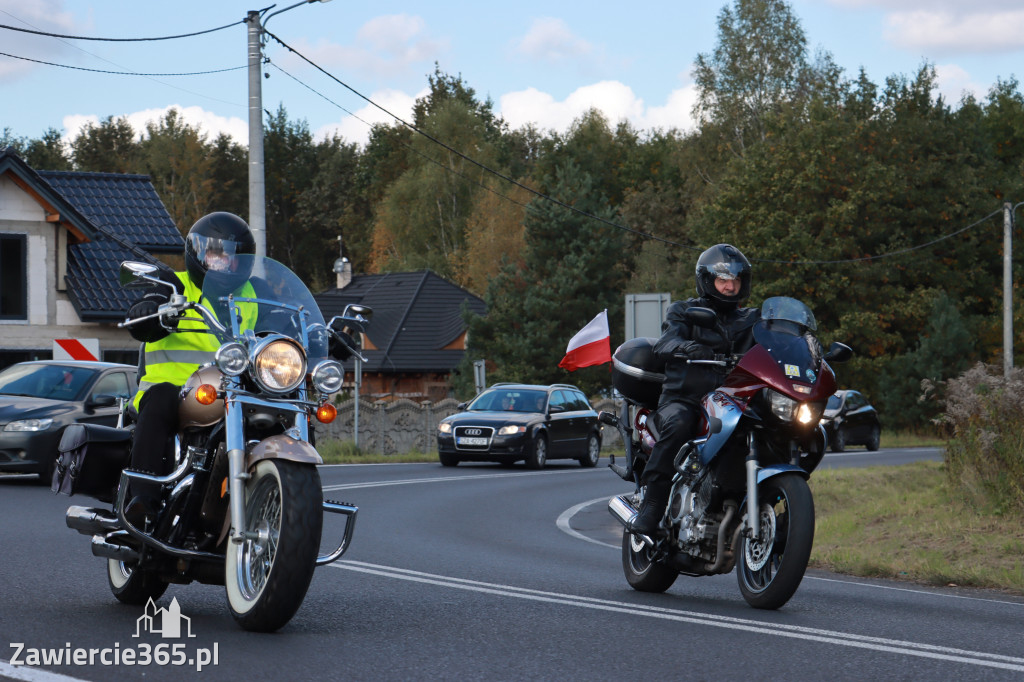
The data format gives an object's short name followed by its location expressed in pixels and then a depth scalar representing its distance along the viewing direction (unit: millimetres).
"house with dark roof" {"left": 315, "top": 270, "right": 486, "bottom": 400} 64125
